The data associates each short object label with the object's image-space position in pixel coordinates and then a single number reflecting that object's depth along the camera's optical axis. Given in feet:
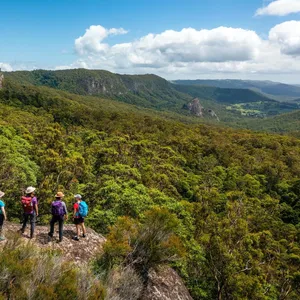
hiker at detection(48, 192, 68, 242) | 44.86
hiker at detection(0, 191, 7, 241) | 41.27
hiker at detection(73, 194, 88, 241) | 47.14
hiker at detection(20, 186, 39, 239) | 44.34
